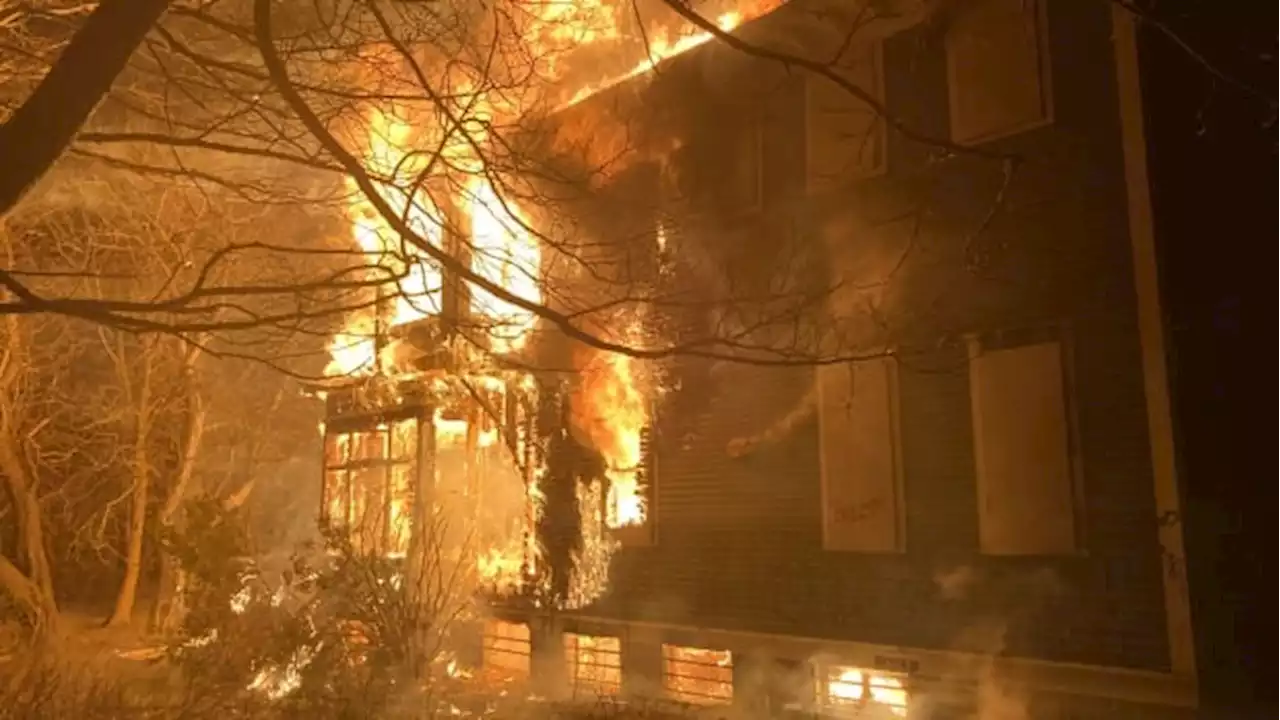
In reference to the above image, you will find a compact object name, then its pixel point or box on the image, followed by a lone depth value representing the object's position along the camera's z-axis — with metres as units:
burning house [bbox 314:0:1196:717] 8.55
